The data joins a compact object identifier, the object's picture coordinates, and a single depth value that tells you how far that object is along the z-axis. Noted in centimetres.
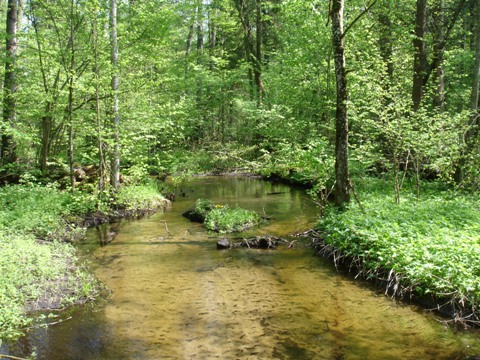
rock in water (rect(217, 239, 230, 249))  1123
